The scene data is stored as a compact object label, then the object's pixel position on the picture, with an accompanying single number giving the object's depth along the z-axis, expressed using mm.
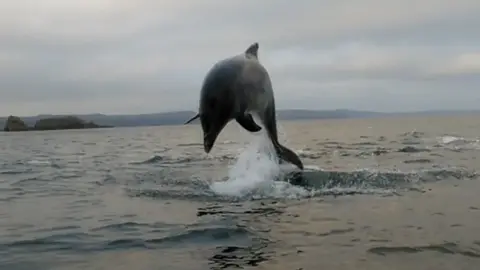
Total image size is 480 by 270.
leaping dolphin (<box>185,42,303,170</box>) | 8273
